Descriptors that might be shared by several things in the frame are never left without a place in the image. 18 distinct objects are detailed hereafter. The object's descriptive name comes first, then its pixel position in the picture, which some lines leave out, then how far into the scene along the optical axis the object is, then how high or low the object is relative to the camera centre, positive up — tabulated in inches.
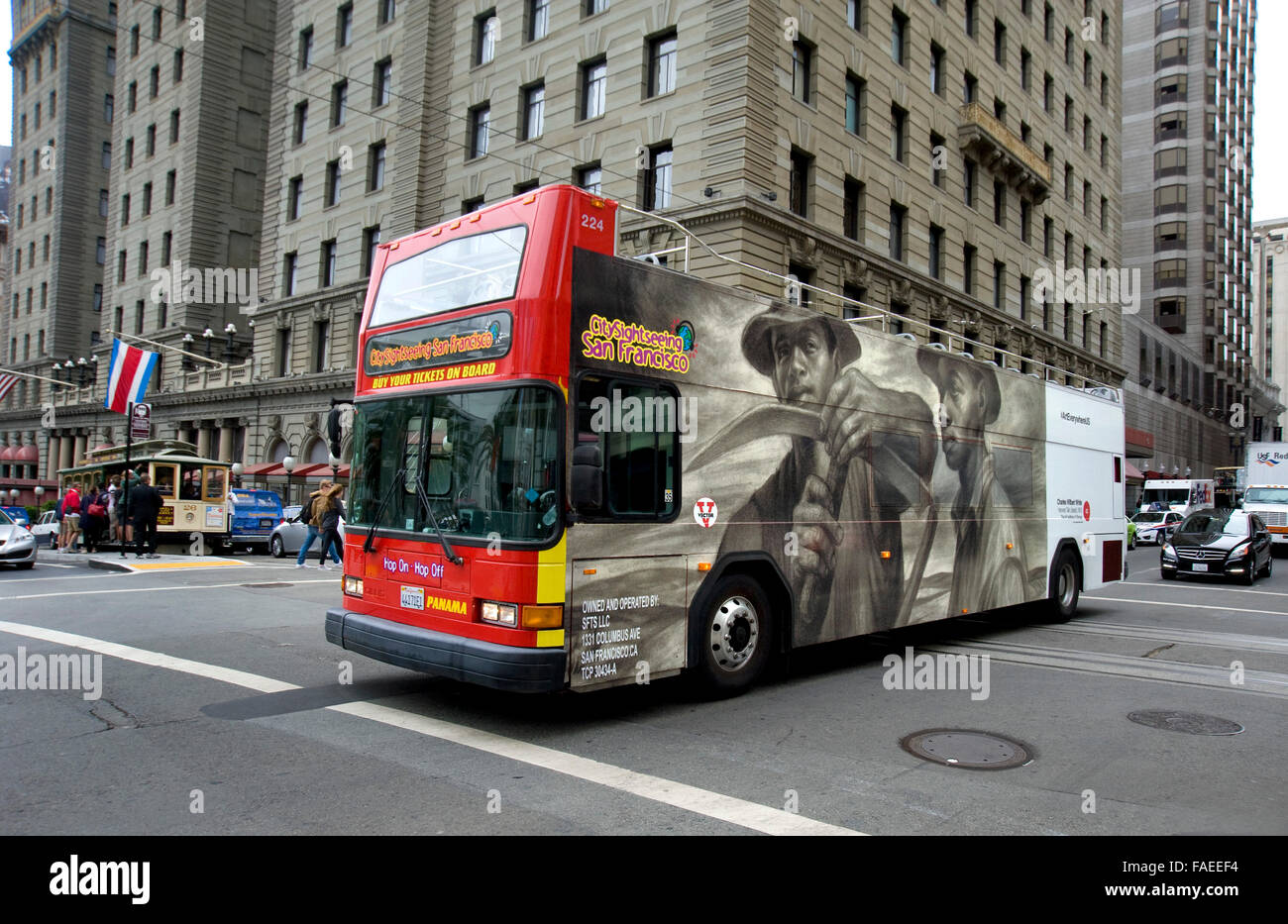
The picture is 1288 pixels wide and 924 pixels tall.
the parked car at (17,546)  681.0 -49.1
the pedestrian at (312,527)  697.6 -30.9
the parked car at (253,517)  1008.9 -33.3
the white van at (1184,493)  1749.5 +34.4
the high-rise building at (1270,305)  5083.7 +1236.3
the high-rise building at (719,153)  987.9 +487.8
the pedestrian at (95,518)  888.3 -33.9
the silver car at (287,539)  941.8 -53.2
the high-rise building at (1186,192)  2714.1 +1015.5
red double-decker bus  234.4 +9.5
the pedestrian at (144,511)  765.3 -22.0
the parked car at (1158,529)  1425.9 -31.1
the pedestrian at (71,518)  952.3 -37.1
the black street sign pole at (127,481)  794.2 +4.0
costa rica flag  983.6 +124.0
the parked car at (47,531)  1085.6 -59.0
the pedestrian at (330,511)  690.8 -17.1
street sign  839.1 +62.5
